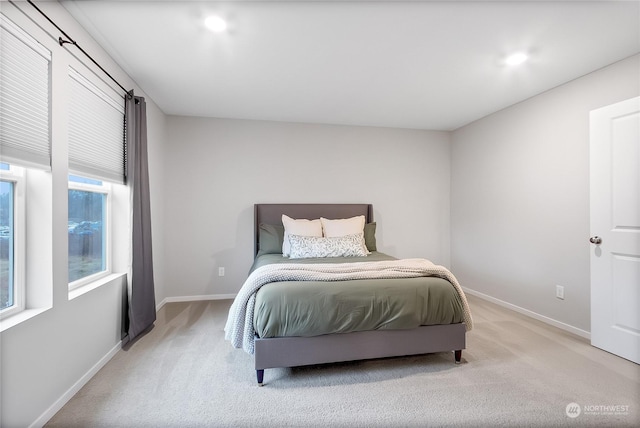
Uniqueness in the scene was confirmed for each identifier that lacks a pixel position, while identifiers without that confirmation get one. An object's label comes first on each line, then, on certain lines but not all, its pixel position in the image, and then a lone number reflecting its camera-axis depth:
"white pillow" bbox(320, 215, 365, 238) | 3.48
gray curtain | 2.46
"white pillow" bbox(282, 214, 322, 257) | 3.38
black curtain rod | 1.53
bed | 1.86
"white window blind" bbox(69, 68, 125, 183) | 1.88
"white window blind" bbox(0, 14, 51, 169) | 1.35
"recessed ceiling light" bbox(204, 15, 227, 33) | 1.84
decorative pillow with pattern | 3.11
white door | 2.14
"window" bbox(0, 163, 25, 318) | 1.47
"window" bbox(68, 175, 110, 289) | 2.02
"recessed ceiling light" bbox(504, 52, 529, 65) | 2.26
